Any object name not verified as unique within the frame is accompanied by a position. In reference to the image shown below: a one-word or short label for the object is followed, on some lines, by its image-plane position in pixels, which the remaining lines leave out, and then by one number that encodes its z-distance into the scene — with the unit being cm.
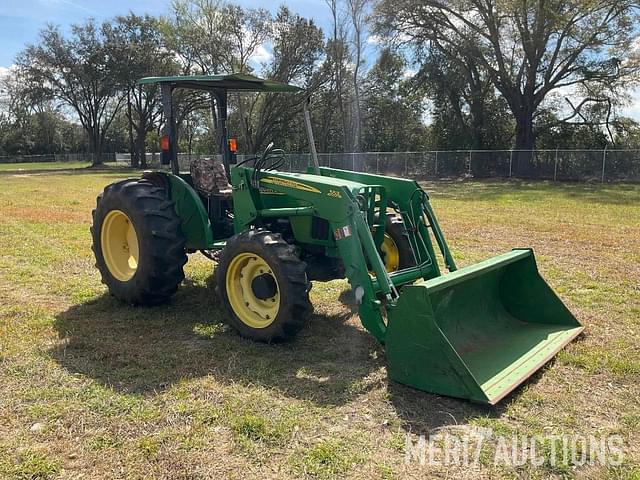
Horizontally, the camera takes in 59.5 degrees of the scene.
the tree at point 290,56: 3472
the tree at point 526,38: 2461
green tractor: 382
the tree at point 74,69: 4366
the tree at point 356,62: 3022
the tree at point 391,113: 3326
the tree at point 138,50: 4228
